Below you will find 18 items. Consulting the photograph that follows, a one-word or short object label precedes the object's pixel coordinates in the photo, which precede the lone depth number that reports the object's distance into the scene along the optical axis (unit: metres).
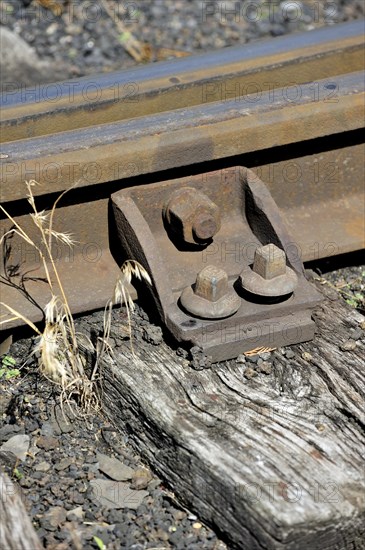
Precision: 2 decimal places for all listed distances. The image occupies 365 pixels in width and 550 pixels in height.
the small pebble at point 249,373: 2.92
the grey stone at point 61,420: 2.89
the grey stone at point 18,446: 2.80
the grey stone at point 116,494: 2.63
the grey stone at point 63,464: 2.75
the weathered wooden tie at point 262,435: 2.36
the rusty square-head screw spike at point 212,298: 2.93
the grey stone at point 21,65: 5.41
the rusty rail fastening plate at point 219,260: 2.96
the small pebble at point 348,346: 3.00
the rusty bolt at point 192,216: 3.15
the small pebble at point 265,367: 2.94
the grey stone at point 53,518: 2.55
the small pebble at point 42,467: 2.76
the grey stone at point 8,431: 2.87
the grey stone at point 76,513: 2.58
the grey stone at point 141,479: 2.68
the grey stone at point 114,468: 2.72
